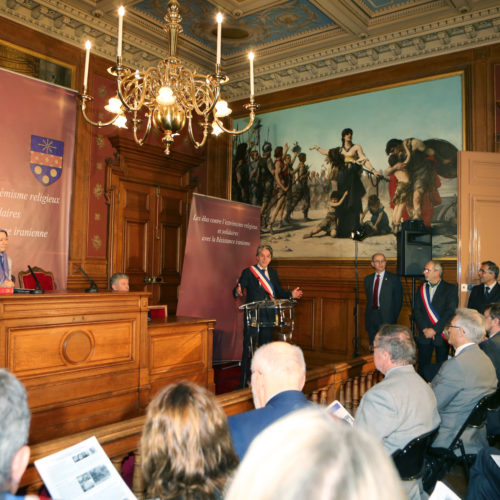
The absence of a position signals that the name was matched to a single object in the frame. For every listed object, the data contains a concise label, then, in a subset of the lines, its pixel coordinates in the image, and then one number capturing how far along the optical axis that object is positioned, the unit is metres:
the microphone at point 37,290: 4.02
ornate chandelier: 4.18
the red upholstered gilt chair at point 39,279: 5.76
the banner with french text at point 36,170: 5.97
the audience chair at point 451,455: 2.83
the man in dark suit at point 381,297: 6.39
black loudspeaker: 6.34
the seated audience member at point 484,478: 1.92
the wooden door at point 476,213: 6.11
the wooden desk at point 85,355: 3.77
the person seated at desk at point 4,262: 4.54
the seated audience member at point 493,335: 3.71
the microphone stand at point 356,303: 7.16
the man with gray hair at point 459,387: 3.03
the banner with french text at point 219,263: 6.80
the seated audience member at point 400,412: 2.37
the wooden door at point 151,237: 7.51
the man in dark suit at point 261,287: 5.86
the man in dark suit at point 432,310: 5.66
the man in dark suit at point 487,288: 5.60
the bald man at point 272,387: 1.81
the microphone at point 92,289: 4.45
